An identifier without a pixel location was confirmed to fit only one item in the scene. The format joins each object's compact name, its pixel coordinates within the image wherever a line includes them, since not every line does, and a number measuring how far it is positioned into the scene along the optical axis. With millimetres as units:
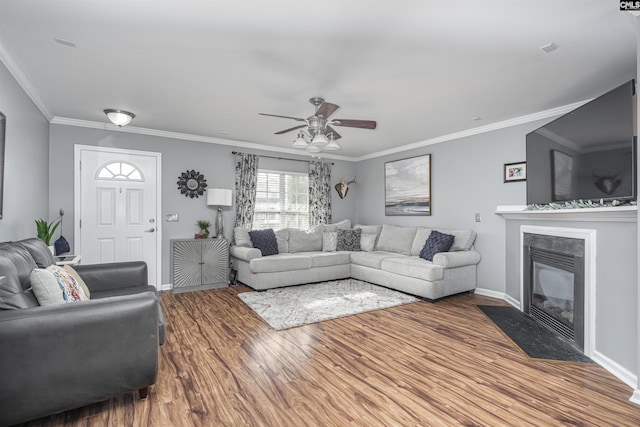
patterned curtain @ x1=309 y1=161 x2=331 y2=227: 6512
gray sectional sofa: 4371
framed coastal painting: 5555
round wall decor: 5129
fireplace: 2799
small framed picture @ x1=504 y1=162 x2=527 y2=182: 4203
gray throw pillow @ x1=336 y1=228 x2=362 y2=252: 5863
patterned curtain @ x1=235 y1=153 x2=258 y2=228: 5609
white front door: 4465
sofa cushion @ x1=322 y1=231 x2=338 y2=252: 5844
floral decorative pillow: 1913
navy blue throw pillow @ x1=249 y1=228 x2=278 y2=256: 5195
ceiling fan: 3252
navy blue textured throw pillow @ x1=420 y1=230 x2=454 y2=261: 4577
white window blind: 6000
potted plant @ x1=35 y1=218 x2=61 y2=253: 3254
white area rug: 3631
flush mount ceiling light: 3785
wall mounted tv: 2369
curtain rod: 5596
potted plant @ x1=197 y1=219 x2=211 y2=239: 5180
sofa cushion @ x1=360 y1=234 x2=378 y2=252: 5863
